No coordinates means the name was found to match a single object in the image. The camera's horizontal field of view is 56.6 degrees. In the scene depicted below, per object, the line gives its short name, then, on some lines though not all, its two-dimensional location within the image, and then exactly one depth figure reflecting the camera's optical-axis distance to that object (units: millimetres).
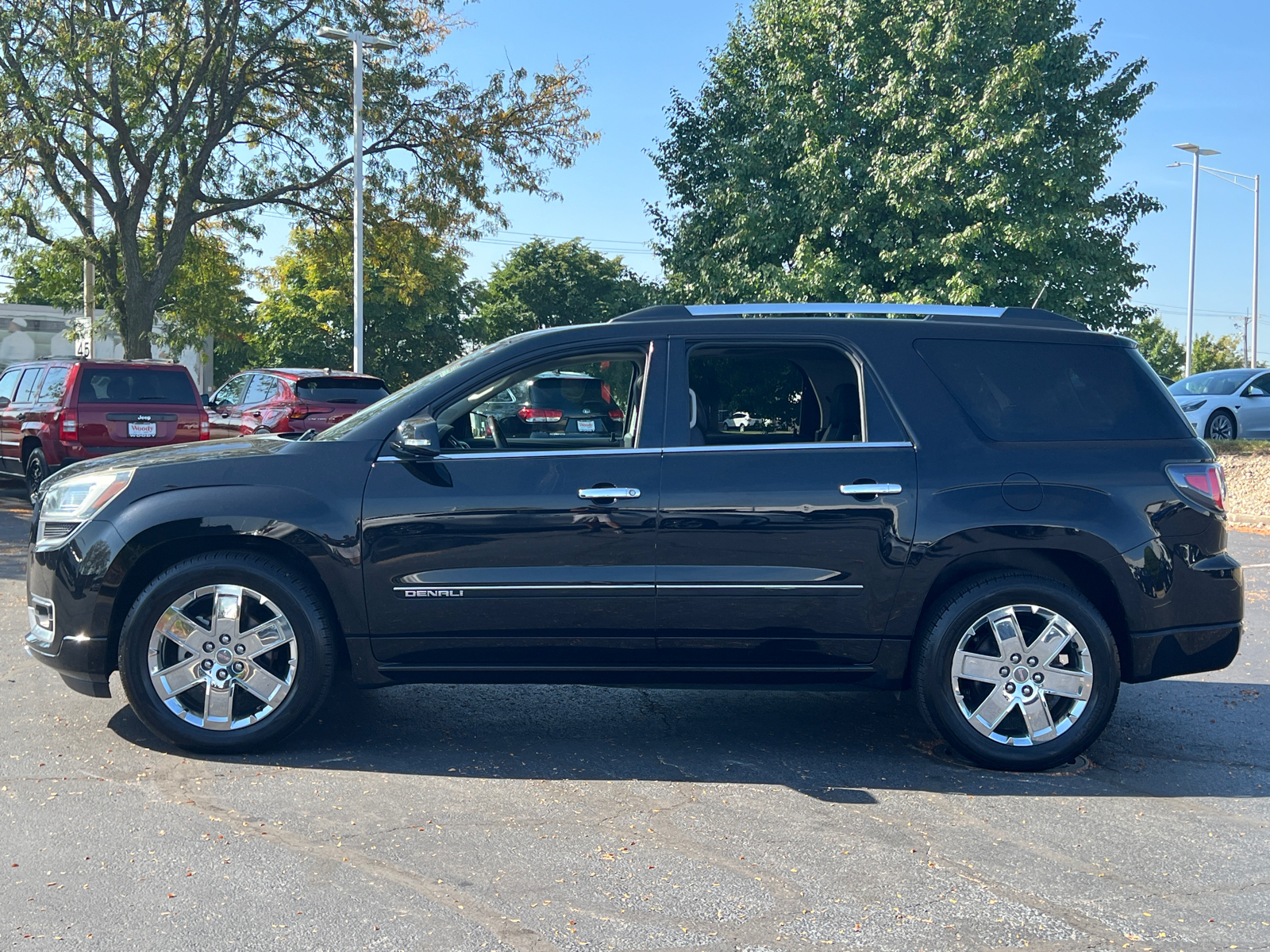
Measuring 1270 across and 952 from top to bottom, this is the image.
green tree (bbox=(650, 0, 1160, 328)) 22078
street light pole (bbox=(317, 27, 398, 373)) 22438
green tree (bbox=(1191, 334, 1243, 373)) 90062
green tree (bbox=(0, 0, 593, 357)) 20922
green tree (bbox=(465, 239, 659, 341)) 68812
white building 43000
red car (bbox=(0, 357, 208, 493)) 13844
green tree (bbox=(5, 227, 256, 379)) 27219
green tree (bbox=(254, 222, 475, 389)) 57406
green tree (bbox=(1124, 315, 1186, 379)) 84500
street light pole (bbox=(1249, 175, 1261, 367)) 42156
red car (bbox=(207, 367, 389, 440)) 16797
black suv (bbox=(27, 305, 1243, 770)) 4715
